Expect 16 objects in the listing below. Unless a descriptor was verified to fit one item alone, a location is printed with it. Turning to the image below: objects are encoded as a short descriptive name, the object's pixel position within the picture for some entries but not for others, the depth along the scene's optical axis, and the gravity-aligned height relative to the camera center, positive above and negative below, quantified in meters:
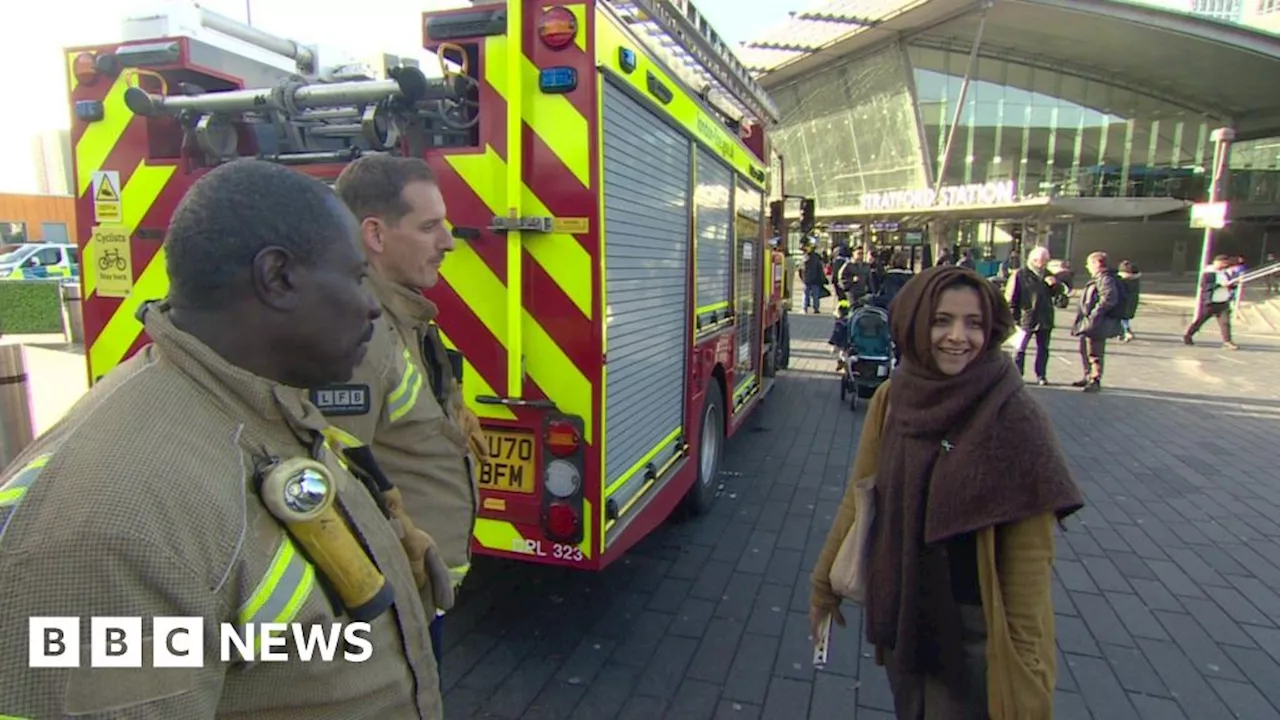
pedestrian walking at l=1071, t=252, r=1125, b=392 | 8.91 -0.69
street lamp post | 14.34 +1.90
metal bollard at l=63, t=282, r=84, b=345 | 12.54 -1.09
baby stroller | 8.07 -1.06
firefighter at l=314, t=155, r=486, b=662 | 1.90 -0.28
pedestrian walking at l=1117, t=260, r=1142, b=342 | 10.32 -0.36
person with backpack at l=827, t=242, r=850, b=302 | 21.91 +0.05
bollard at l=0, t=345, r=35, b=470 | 3.73 -0.79
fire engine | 2.80 +0.34
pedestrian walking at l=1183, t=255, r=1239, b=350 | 13.15 -0.70
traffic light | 8.89 +0.58
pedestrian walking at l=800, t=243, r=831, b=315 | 18.56 -0.44
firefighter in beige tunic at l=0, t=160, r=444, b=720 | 0.74 -0.28
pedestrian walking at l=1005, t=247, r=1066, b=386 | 9.11 -0.51
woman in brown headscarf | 1.76 -0.67
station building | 34.53 +7.48
